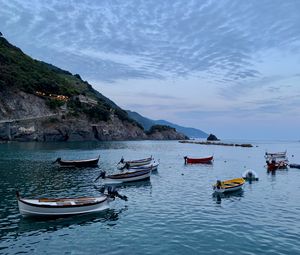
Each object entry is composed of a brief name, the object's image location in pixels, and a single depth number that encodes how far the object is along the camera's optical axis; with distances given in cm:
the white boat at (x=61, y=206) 2618
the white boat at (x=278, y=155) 9631
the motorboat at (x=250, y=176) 5222
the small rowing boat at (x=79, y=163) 6178
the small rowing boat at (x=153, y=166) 5978
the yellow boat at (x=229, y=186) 3803
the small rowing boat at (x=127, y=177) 4472
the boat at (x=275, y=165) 6800
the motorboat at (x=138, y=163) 6732
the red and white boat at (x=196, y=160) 8031
